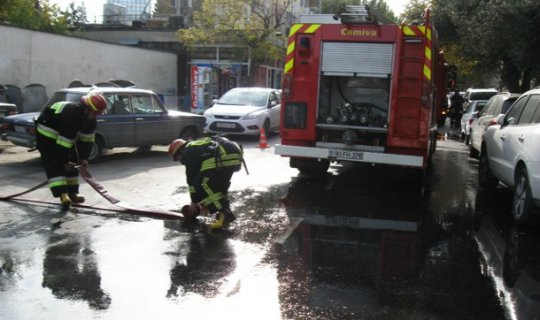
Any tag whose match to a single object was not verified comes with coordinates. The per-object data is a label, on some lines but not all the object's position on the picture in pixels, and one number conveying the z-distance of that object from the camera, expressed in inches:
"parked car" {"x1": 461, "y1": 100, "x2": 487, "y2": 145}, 679.3
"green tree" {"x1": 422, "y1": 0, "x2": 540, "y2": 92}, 597.9
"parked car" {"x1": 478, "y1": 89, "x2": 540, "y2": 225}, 246.8
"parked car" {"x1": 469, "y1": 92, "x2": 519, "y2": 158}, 428.8
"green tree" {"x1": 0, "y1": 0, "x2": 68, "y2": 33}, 1114.7
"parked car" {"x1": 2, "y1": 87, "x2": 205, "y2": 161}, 416.2
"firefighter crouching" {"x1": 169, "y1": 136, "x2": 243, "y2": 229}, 246.2
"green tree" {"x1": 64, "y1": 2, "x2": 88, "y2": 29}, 1429.6
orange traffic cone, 566.3
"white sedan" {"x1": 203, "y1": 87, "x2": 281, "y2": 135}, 614.9
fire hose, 265.4
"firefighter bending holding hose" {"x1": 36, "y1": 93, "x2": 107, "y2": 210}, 277.1
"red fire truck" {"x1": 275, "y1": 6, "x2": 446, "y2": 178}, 327.9
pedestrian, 1002.1
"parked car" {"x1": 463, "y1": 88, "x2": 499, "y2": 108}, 893.8
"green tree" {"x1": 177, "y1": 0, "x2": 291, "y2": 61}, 1087.0
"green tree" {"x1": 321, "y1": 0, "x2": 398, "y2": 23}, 2221.9
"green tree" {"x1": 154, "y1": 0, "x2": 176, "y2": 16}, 1818.4
